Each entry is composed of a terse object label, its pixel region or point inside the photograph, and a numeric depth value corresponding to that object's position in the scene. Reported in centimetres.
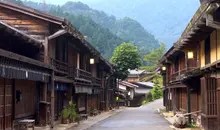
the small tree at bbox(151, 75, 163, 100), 7639
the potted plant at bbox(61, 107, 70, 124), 2519
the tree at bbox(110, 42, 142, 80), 6731
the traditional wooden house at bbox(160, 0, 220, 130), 1464
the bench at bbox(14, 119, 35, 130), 1755
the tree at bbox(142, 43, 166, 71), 9866
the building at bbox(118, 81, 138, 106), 7806
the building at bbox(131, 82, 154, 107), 8656
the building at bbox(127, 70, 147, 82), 10350
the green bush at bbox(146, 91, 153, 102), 8006
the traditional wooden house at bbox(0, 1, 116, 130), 1664
